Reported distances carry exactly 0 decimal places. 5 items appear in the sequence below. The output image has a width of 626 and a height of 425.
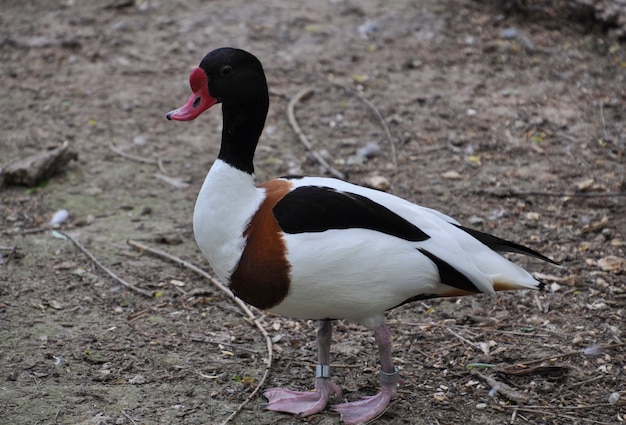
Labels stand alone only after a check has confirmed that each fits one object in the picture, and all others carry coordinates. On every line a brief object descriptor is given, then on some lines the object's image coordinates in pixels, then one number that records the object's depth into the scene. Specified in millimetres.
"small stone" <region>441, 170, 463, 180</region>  10562
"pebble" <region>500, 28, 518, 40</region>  13758
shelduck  6184
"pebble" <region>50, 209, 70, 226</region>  9781
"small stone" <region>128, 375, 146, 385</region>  7082
